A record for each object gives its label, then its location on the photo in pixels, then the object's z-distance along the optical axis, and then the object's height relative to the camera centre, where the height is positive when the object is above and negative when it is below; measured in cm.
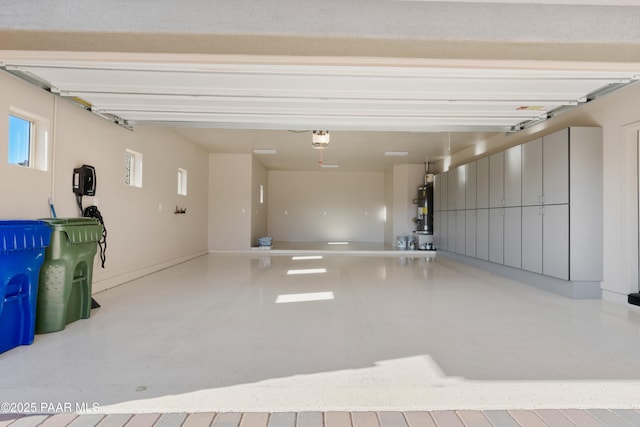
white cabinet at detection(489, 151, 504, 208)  648 +73
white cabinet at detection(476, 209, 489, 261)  704 -29
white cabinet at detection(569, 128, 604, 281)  476 +23
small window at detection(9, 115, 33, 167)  351 +74
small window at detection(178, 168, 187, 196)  832 +80
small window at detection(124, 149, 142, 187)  589 +79
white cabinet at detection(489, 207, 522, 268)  596 -28
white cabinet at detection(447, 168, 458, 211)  862 +76
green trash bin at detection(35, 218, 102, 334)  309 -49
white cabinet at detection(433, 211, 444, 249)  981 -28
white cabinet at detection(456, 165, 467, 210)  810 +75
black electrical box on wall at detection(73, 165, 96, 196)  432 +42
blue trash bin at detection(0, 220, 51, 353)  259 -45
